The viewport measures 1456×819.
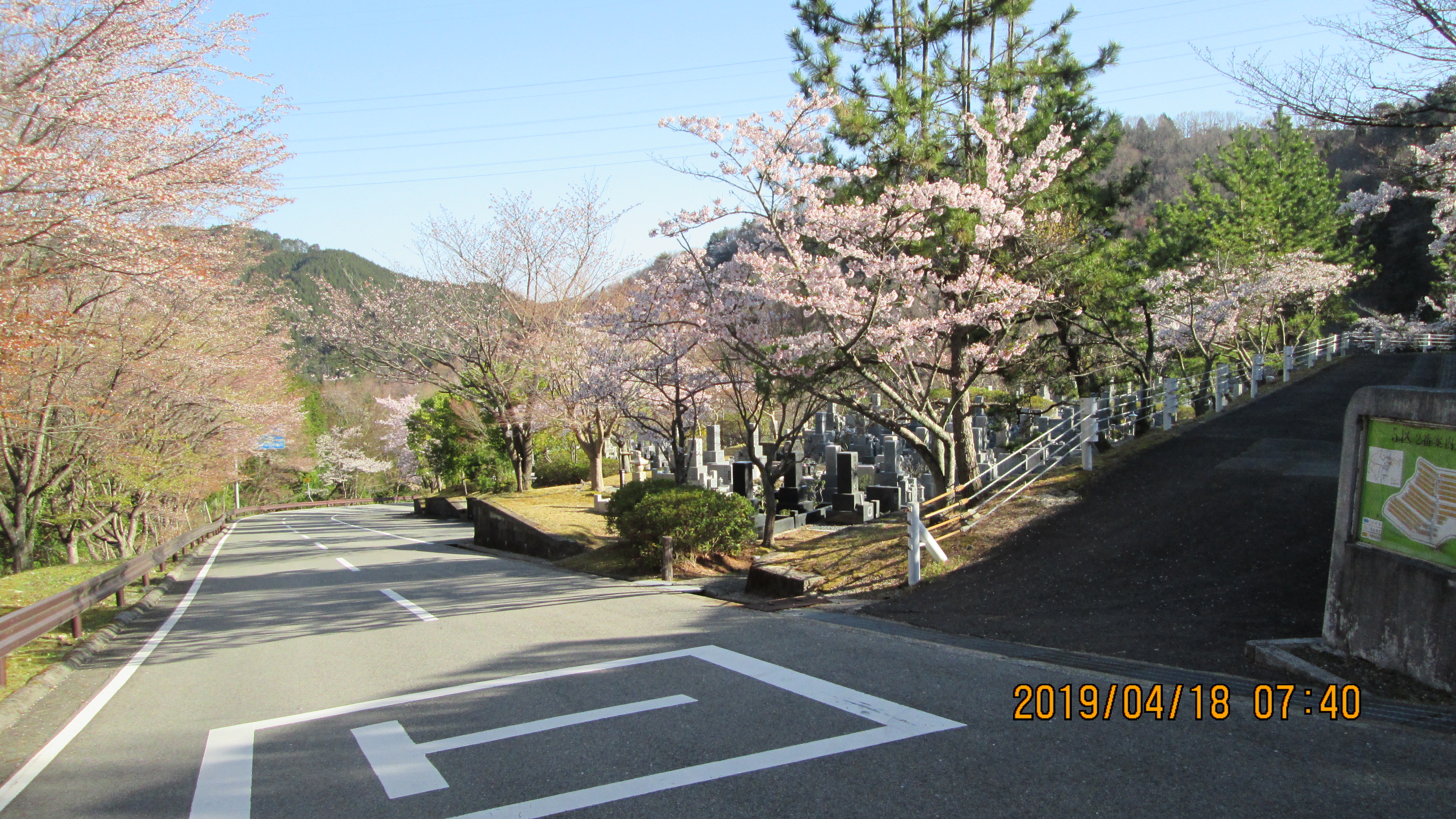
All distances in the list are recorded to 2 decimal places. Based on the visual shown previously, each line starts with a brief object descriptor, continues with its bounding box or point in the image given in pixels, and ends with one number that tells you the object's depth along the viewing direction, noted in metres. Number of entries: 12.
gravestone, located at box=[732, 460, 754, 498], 19.89
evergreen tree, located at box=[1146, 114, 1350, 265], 31.84
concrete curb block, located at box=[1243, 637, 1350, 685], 5.59
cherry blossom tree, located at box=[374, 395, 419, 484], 42.00
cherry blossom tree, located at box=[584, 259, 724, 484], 13.16
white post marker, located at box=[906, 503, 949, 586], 10.25
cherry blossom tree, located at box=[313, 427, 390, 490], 56.81
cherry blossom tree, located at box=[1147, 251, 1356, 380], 24.12
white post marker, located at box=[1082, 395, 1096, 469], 13.33
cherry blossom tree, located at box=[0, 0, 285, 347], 8.48
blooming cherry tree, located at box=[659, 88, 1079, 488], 10.69
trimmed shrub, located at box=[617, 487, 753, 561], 13.17
